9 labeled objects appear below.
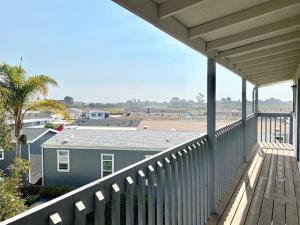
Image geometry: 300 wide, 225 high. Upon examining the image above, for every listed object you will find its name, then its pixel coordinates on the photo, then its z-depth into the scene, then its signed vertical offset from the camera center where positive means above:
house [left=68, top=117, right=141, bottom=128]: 17.56 -1.01
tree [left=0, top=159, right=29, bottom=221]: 6.24 -2.49
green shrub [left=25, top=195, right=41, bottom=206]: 9.56 -3.89
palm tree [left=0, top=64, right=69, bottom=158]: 9.23 +0.71
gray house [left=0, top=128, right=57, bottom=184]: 13.36 -2.63
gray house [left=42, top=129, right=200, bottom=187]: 11.19 -2.17
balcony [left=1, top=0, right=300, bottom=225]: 1.05 -0.37
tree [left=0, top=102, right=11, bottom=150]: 7.69 -0.78
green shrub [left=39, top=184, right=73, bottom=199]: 10.80 -3.90
